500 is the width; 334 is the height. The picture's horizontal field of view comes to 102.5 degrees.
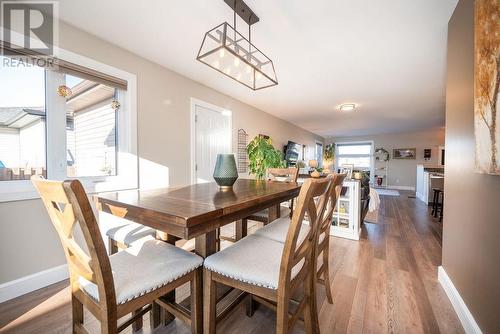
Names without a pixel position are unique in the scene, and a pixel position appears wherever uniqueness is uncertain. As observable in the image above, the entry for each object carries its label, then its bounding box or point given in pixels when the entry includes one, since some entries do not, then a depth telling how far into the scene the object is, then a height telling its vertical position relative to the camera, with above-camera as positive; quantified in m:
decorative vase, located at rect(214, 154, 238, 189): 1.51 -0.05
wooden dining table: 0.84 -0.22
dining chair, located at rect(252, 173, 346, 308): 1.32 -0.47
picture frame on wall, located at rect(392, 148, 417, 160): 8.30 +0.52
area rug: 6.98 -0.99
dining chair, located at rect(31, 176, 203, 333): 0.71 -0.50
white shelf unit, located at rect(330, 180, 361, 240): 2.84 -0.72
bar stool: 4.04 -0.68
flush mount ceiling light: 4.17 +1.23
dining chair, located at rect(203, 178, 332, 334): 0.88 -0.51
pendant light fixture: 1.47 +0.81
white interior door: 3.16 +0.44
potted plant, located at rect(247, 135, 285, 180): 3.94 +0.14
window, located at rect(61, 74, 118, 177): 1.96 +0.36
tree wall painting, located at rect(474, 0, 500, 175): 0.95 +0.41
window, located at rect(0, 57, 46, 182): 1.63 +0.33
